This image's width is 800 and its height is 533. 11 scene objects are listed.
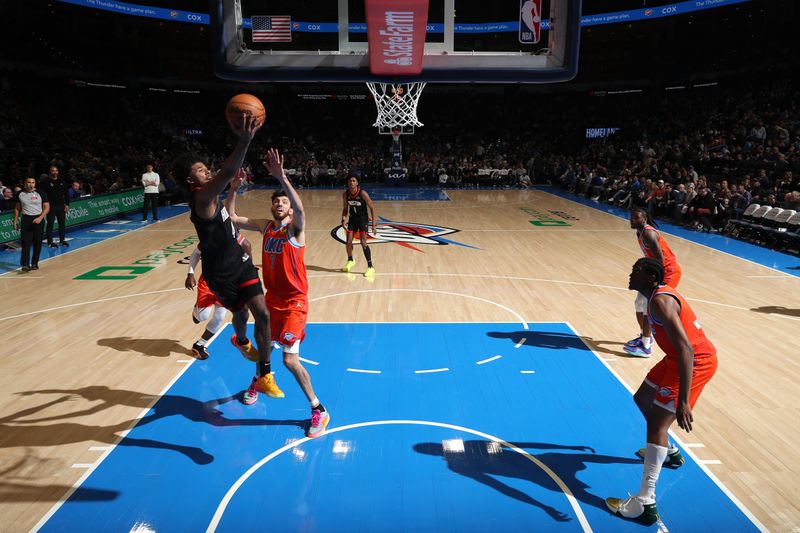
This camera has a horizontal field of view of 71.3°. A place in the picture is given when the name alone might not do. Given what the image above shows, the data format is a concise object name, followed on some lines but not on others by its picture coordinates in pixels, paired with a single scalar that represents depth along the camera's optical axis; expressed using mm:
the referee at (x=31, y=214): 8695
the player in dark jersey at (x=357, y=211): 8875
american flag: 6309
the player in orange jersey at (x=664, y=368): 3062
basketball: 3451
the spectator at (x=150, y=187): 14367
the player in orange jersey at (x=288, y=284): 3988
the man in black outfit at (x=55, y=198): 9867
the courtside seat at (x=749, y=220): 12183
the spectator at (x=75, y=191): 14469
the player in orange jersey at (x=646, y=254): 5020
